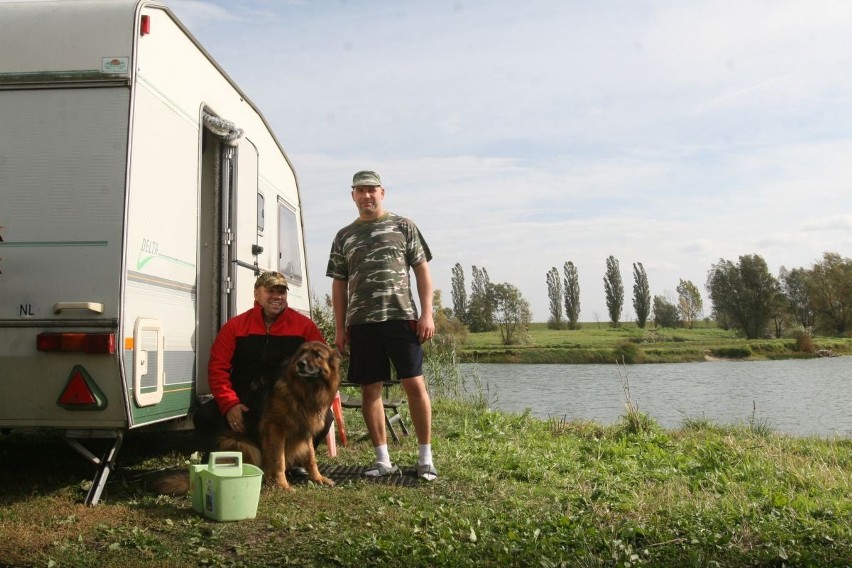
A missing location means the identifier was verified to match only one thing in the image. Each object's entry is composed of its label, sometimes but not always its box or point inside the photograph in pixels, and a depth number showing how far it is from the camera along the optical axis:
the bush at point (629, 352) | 32.78
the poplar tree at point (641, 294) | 63.38
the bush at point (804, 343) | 37.23
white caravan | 4.12
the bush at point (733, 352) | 35.25
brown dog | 4.79
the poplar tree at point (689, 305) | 62.47
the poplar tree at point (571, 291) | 60.50
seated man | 5.03
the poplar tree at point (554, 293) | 60.50
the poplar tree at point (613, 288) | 62.66
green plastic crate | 4.05
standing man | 5.21
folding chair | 7.40
